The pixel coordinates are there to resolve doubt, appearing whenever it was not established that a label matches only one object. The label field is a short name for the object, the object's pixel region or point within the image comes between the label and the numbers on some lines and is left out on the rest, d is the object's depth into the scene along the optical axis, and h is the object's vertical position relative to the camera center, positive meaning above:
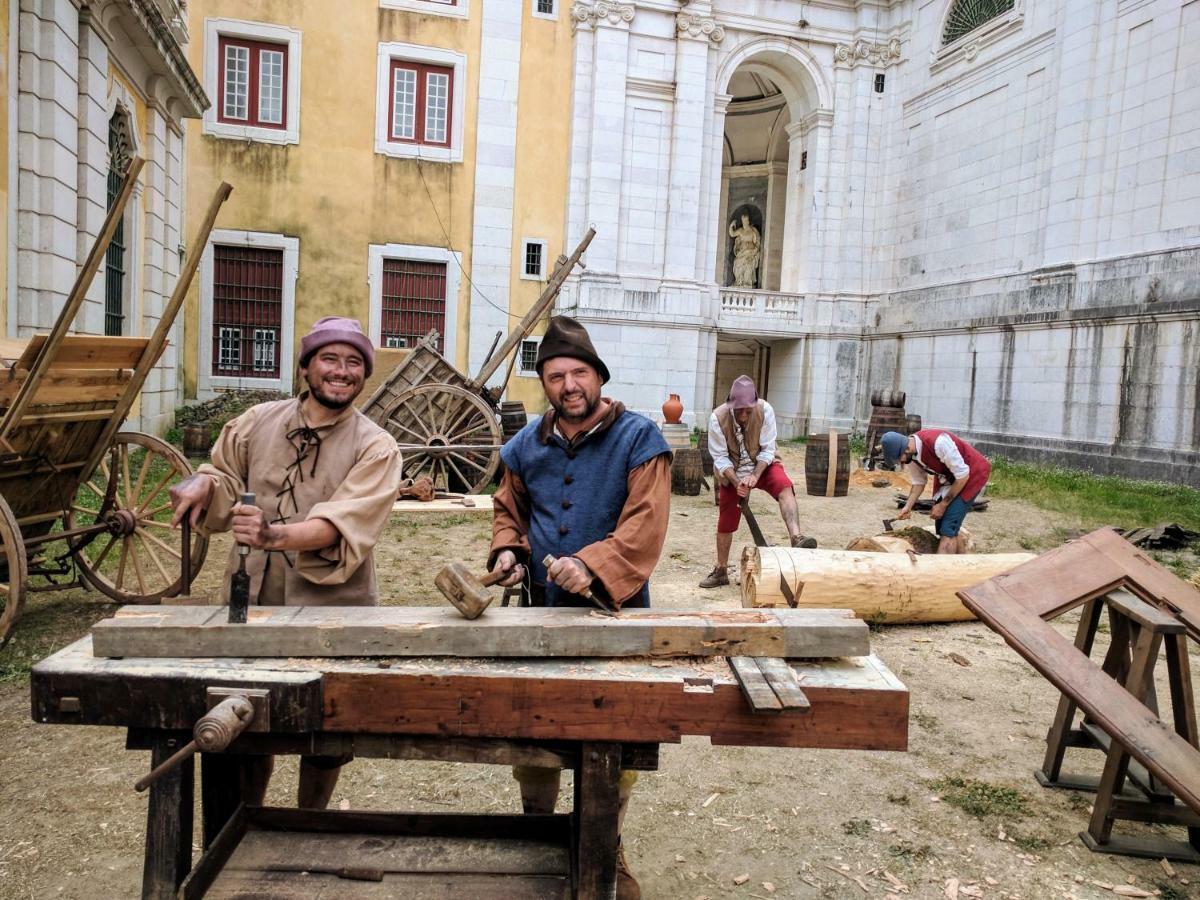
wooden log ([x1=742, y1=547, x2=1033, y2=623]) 6.00 -1.35
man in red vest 7.40 -0.60
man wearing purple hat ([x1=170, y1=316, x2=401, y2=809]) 2.68 -0.35
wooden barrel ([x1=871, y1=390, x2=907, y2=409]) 16.41 +0.08
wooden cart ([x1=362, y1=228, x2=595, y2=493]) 10.21 -0.50
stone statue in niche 26.48 +4.54
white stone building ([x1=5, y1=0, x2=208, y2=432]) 9.38 +2.72
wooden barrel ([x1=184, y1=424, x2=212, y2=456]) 13.05 -1.17
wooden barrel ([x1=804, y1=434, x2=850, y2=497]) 12.54 -1.04
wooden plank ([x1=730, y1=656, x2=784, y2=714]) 1.99 -0.73
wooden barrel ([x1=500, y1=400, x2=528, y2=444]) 12.38 -0.55
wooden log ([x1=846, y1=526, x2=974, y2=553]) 7.11 -1.24
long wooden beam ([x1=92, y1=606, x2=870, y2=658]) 2.21 -0.70
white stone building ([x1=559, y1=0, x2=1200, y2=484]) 13.80 +4.06
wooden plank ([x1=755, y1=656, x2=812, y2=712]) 2.00 -0.73
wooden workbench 2.07 -0.84
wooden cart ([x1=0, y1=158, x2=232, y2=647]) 4.36 -0.53
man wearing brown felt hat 2.77 -0.35
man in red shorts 7.36 -0.60
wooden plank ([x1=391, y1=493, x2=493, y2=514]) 9.52 -1.50
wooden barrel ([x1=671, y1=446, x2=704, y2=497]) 12.09 -1.19
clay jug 13.52 -0.30
